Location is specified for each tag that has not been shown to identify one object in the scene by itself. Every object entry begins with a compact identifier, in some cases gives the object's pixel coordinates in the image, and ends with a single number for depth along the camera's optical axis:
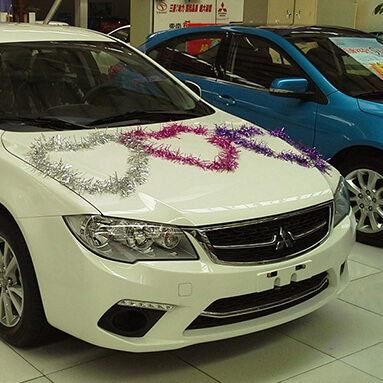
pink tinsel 3.17
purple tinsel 3.45
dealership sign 8.41
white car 2.70
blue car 4.65
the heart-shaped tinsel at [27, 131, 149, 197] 2.83
